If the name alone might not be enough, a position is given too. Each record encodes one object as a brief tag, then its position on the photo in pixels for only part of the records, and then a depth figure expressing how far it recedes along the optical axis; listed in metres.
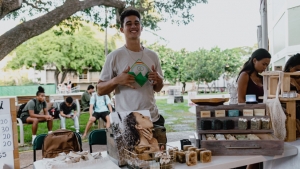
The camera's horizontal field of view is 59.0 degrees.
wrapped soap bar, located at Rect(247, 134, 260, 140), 1.34
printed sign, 1.21
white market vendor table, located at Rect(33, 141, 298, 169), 1.18
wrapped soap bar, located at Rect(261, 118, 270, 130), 1.40
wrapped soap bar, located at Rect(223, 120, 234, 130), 1.40
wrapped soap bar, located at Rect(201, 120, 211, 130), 1.39
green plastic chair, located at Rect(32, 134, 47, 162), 2.20
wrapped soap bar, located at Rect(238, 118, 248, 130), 1.39
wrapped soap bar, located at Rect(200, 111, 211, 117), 1.39
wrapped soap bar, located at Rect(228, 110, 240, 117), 1.40
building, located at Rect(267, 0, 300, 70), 6.43
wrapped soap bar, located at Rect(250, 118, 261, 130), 1.39
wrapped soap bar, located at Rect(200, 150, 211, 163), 1.21
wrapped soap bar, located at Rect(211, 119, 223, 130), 1.39
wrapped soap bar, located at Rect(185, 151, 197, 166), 1.18
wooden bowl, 1.42
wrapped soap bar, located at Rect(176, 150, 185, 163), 1.22
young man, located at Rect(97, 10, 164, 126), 1.53
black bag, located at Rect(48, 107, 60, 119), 6.79
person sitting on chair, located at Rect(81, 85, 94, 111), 7.15
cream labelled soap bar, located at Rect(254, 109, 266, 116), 1.41
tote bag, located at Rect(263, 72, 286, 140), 1.49
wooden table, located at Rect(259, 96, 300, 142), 1.57
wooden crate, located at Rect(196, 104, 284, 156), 1.31
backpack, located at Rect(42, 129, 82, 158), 1.89
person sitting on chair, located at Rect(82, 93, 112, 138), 5.95
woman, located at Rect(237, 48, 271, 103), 1.96
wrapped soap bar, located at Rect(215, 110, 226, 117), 1.40
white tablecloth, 1.42
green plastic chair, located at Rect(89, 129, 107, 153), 2.22
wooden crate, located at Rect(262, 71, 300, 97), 1.62
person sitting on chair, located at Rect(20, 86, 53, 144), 5.56
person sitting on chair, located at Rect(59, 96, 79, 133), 6.26
